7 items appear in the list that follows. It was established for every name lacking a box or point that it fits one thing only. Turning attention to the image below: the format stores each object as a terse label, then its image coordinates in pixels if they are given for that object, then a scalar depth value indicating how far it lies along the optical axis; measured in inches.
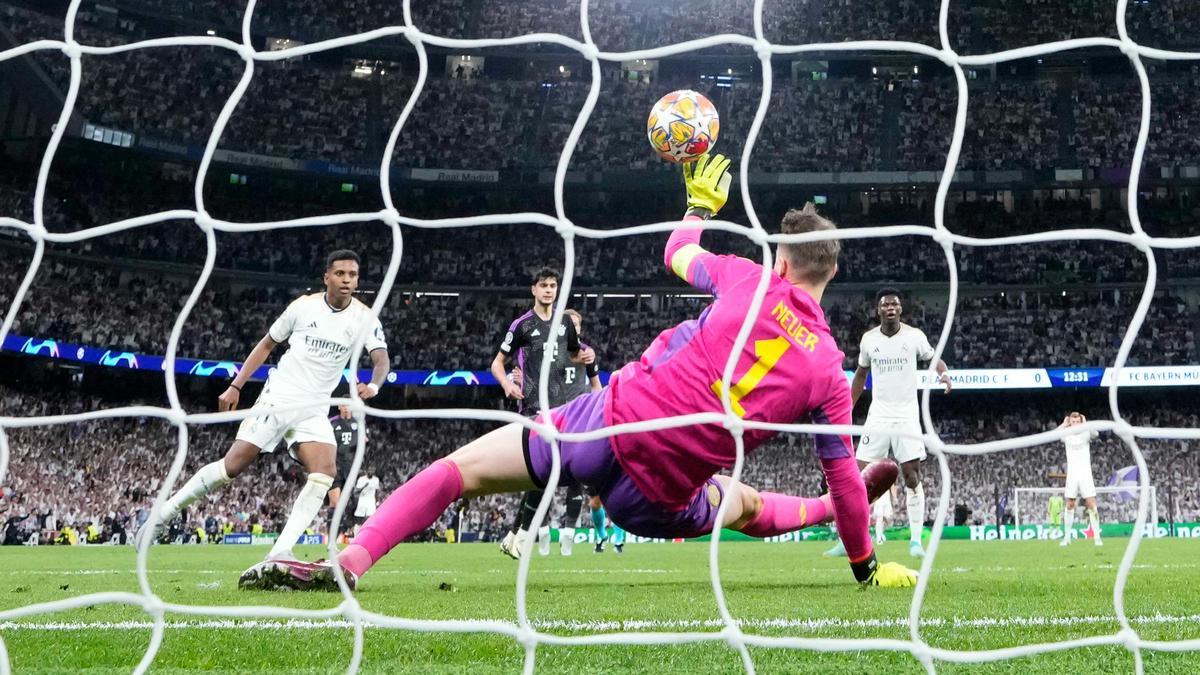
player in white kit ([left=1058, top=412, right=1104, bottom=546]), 524.4
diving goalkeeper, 134.9
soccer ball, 178.7
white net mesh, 95.5
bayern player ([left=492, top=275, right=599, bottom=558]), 325.4
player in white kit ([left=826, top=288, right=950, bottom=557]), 362.3
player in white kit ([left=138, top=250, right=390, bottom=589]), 255.9
